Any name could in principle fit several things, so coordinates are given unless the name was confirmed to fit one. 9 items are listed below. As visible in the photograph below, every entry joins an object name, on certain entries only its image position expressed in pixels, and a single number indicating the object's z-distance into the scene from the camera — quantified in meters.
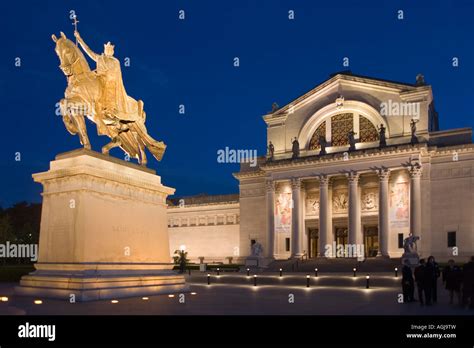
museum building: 47.19
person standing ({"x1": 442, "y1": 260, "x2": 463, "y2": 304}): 17.98
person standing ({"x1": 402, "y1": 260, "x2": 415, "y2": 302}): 19.19
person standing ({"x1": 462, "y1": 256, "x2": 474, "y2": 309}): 16.12
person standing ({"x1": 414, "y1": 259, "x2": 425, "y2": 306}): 18.02
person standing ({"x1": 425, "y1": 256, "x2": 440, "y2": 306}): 17.91
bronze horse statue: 18.61
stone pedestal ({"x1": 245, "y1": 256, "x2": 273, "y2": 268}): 49.03
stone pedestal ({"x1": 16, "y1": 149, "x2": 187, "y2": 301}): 17.02
